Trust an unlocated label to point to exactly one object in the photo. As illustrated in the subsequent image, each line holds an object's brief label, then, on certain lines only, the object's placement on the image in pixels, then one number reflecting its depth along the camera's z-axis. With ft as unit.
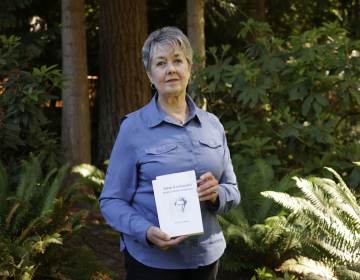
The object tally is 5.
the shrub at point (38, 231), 14.19
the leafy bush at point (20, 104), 19.30
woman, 8.52
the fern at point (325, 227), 14.11
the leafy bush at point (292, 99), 19.80
